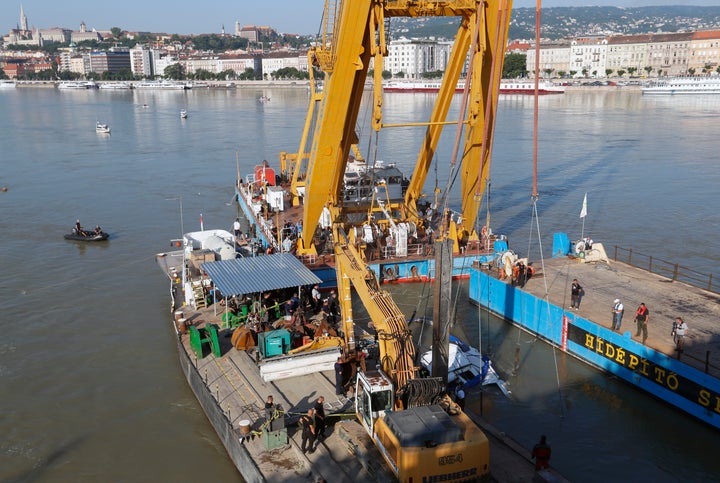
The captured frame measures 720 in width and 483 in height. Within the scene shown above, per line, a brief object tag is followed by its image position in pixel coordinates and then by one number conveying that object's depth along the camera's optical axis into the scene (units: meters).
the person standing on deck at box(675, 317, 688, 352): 17.25
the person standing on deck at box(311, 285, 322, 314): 21.25
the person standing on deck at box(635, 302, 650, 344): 18.16
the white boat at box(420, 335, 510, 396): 18.50
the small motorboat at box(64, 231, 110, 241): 35.91
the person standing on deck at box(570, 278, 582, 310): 20.81
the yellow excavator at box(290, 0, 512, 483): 10.99
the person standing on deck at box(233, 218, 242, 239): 32.09
